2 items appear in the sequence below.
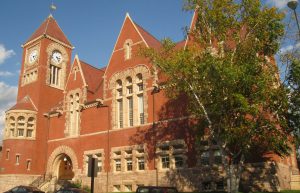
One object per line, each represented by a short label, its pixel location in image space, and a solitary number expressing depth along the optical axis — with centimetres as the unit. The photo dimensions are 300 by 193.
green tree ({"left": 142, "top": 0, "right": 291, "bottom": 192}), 1888
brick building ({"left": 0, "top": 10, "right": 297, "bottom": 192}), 2802
